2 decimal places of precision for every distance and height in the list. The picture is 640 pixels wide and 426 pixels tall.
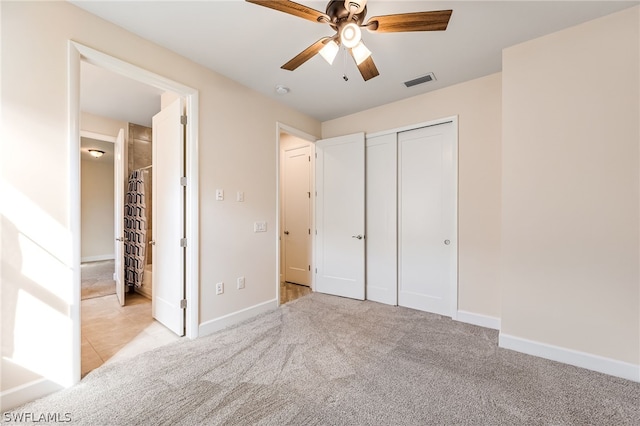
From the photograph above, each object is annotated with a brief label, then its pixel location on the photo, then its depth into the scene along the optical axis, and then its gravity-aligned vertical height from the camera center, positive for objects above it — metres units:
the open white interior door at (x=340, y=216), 3.74 -0.06
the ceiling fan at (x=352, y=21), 1.48 +1.13
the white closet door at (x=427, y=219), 3.09 -0.09
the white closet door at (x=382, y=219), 3.51 -0.10
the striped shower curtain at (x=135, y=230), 3.72 -0.27
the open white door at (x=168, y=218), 2.59 -0.06
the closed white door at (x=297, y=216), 4.38 -0.07
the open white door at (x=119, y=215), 3.41 -0.04
